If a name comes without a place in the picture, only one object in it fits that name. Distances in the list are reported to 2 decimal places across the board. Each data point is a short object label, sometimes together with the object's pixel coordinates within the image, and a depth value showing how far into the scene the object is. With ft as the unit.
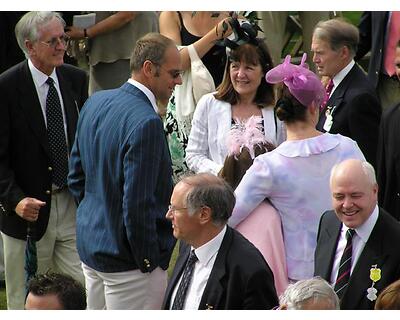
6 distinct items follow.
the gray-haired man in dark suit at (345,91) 52.85
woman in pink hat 43.55
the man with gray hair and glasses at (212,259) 38.47
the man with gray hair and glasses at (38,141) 50.11
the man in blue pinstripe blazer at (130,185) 43.01
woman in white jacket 51.21
